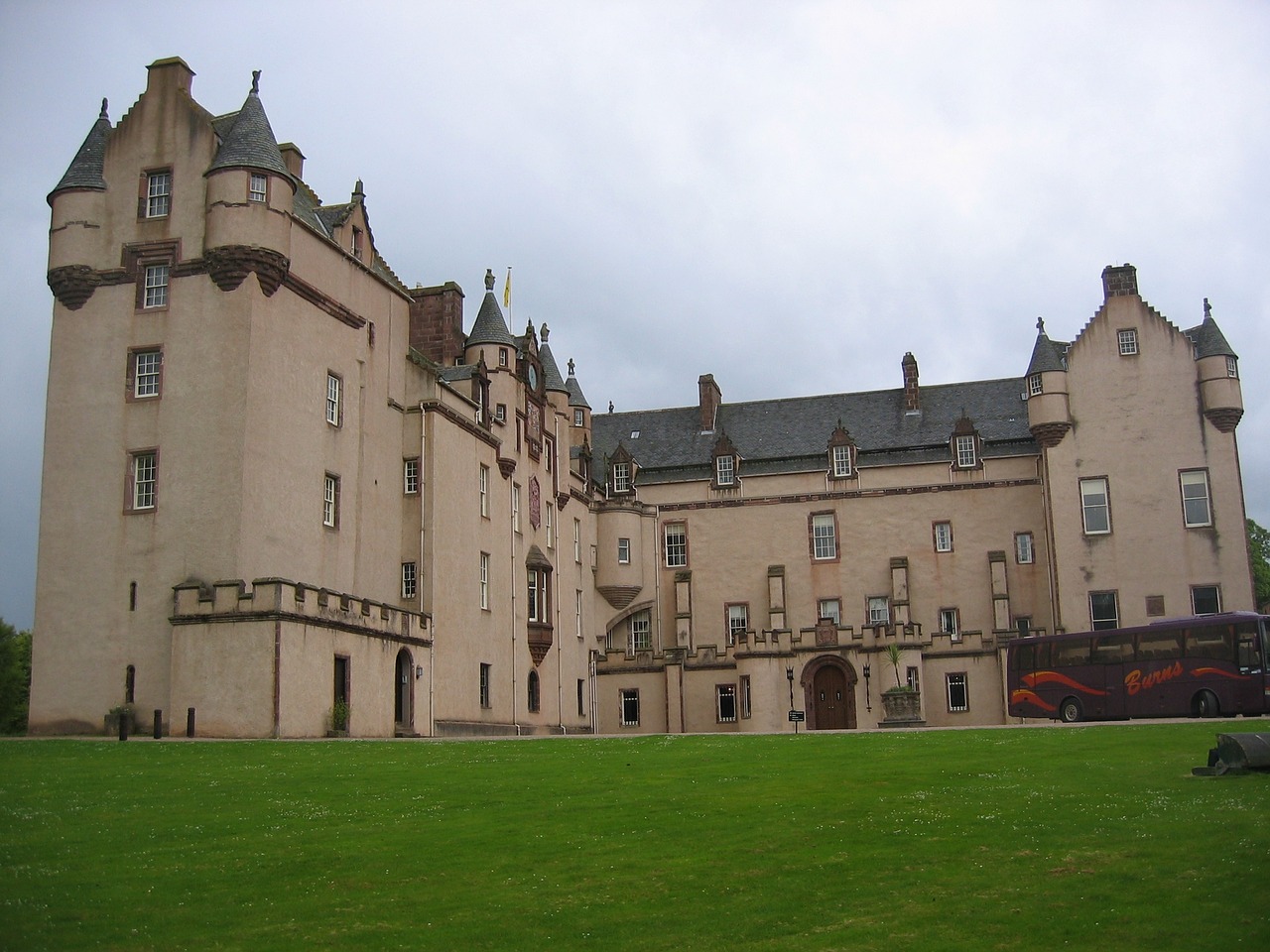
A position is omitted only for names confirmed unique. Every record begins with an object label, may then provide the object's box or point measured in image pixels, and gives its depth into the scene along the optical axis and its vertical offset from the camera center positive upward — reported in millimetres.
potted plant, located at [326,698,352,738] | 36281 -279
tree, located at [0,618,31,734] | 74312 +1688
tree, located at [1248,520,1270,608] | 78750 +8293
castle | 37562 +7846
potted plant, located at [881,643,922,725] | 49491 -273
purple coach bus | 38438 +650
